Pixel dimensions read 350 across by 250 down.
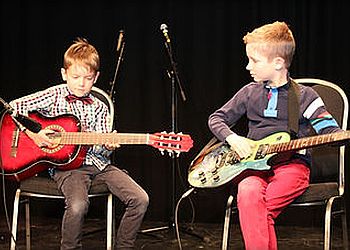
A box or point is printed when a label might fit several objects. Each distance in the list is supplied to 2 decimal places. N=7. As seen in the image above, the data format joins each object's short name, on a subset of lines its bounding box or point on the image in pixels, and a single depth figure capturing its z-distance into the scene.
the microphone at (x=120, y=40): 4.10
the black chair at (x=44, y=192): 3.05
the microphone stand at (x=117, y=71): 4.14
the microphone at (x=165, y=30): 3.98
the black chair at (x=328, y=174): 2.81
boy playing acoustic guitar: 3.01
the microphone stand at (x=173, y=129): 4.29
